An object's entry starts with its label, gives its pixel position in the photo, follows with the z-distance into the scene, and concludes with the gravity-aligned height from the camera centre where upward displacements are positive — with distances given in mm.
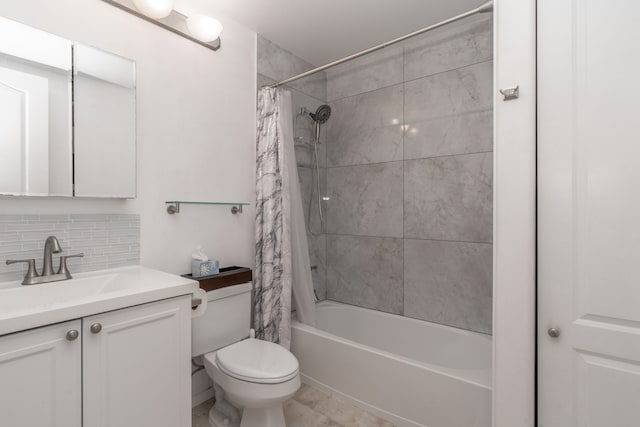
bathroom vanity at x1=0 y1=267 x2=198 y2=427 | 897 -482
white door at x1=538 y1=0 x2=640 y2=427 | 1014 -3
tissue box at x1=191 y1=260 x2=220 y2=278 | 1771 -340
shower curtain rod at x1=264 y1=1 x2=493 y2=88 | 1334 +923
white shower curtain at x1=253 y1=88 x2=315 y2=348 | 2064 -61
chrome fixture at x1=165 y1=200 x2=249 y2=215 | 1764 +27
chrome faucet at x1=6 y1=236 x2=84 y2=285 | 1285 -257
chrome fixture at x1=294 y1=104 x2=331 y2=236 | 2629 +593
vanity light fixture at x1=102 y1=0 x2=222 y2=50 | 1609 +1068
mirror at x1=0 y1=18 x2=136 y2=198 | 1286 +423
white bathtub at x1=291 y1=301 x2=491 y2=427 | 1529 -956
